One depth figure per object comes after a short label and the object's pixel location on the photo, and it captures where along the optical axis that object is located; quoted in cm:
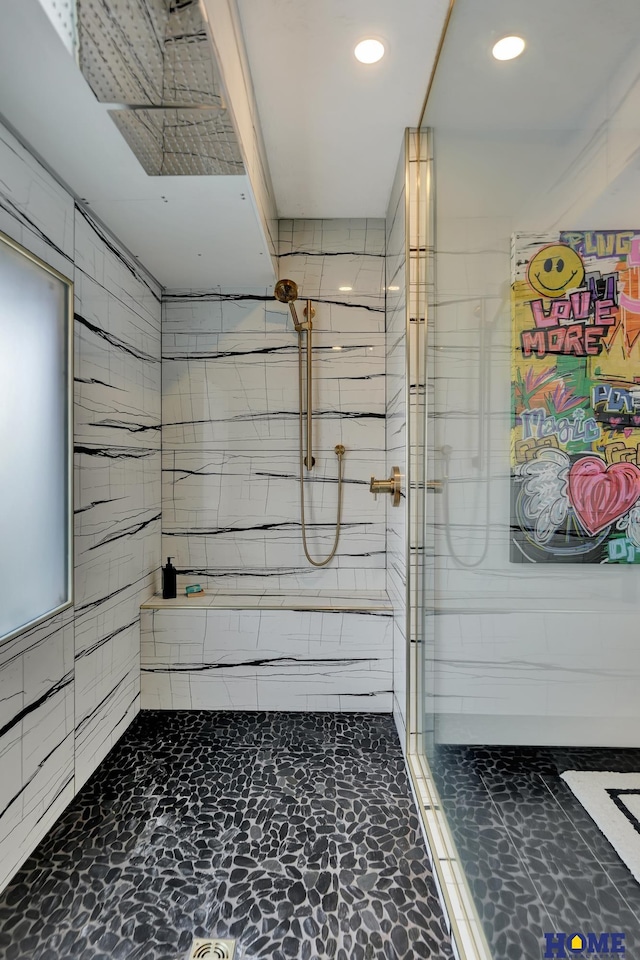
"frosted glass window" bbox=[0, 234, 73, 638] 123
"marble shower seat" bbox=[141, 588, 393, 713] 218
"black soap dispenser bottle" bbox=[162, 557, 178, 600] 234
